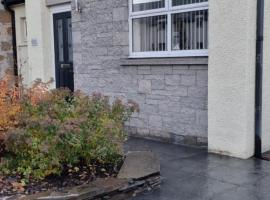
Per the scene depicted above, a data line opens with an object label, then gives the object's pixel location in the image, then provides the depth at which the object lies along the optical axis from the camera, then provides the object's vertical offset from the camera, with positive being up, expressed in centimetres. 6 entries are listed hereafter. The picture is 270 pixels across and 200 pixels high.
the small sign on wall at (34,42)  949 +39
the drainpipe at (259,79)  520 -31
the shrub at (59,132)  433 -83
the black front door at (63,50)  891 +18
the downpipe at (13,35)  1113 +65
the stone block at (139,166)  442 -128
